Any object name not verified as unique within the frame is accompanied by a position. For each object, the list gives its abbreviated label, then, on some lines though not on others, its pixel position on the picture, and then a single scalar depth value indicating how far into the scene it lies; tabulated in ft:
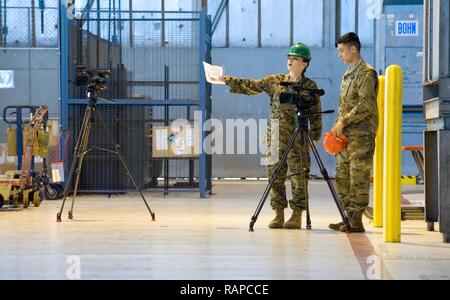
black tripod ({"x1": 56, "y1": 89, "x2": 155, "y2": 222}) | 59.11
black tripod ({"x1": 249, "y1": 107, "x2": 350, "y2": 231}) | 50.18
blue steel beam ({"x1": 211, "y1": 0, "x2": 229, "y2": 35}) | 121.27
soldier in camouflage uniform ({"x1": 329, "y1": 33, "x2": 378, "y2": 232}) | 49.01
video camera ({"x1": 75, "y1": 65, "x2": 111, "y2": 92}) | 60.31
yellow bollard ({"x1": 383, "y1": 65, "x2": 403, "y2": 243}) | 44.77
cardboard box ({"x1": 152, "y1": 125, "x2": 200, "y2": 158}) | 85.66
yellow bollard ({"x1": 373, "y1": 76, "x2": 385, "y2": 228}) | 54.21
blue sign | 95.96
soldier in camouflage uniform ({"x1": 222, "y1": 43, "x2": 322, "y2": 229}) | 51.87
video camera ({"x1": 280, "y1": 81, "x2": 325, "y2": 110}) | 49.43
